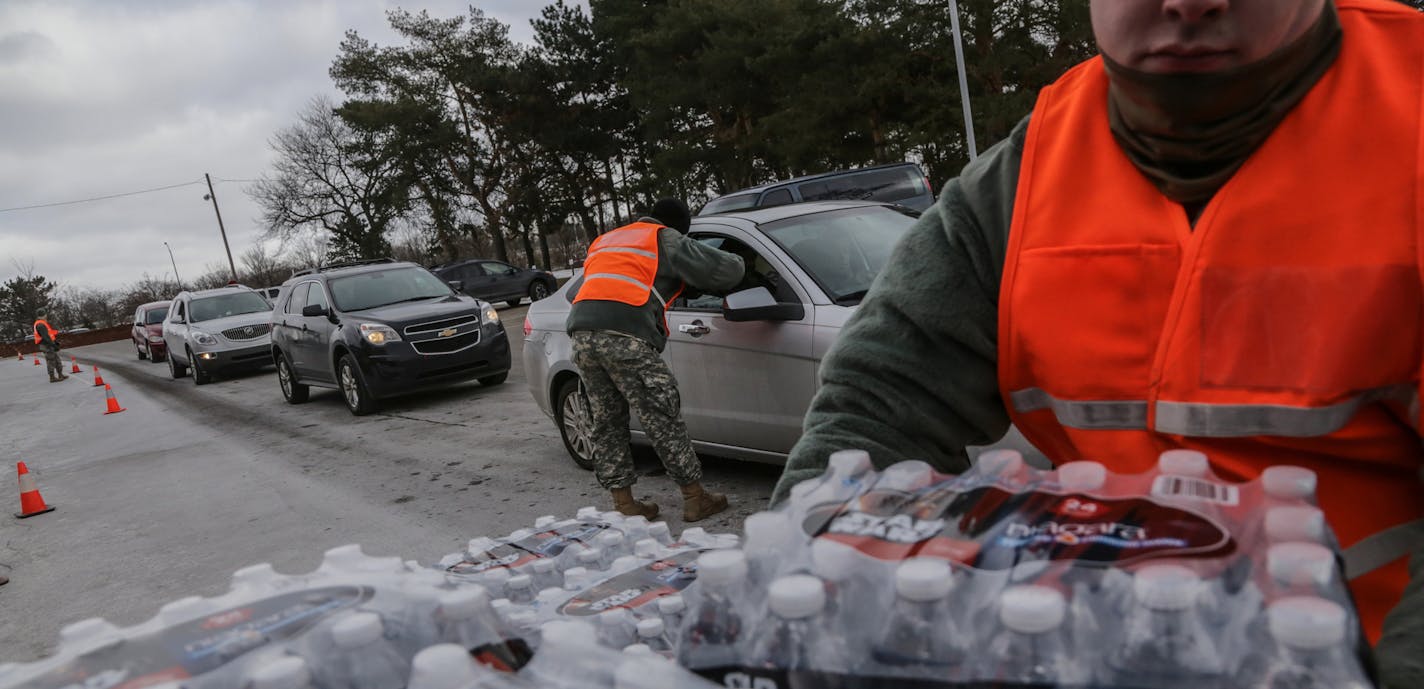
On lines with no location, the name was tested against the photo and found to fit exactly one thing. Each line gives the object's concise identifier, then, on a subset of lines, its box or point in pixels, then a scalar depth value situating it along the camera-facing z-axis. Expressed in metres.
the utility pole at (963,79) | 20.80
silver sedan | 5.30
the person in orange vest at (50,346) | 25.16
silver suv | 19.02
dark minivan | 13.71
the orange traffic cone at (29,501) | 8.62
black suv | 11.33
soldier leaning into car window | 5.66
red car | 29.39
